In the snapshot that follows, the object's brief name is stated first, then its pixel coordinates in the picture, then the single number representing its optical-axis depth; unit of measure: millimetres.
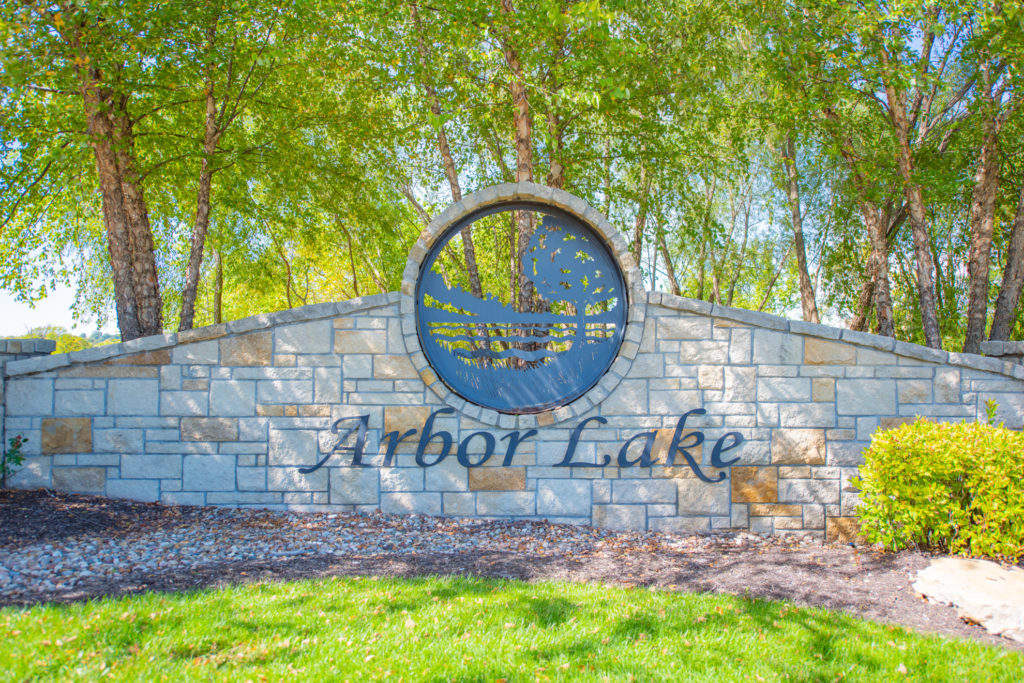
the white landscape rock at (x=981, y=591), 3639
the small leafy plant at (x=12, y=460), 5680
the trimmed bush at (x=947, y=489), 4574
